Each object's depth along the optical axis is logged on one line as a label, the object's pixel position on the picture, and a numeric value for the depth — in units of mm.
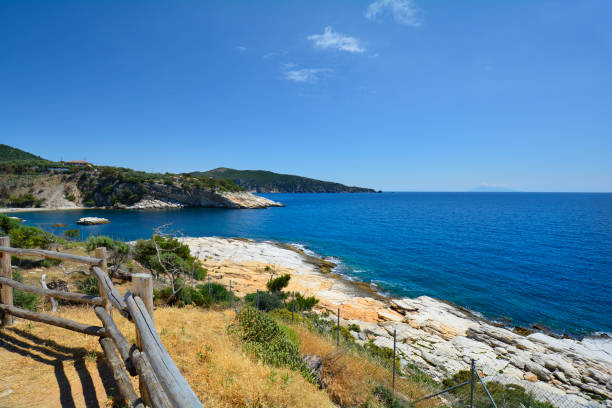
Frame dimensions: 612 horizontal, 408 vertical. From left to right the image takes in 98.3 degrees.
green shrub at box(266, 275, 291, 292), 19078
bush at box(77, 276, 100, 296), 10250
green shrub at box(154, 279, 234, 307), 11133
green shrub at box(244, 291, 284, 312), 13812
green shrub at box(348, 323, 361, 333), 14200
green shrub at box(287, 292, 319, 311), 15695
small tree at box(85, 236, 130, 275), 15498
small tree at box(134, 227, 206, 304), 16916
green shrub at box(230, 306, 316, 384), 5809
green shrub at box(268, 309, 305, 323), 11305
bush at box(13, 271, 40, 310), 7418
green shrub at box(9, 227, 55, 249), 17759
